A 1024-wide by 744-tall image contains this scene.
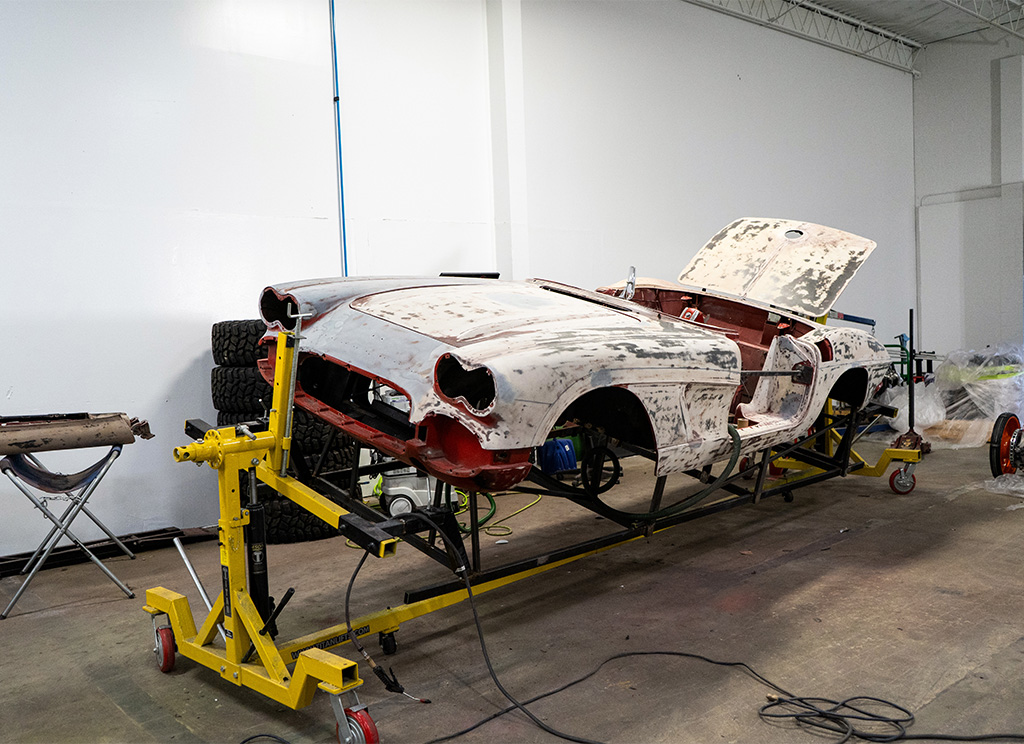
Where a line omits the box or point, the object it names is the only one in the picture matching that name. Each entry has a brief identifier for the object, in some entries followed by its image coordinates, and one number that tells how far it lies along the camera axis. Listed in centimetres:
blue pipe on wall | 629
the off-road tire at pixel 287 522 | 507
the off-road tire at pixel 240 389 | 510
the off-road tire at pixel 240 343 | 520
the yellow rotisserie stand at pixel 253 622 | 253
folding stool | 398
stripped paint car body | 268
